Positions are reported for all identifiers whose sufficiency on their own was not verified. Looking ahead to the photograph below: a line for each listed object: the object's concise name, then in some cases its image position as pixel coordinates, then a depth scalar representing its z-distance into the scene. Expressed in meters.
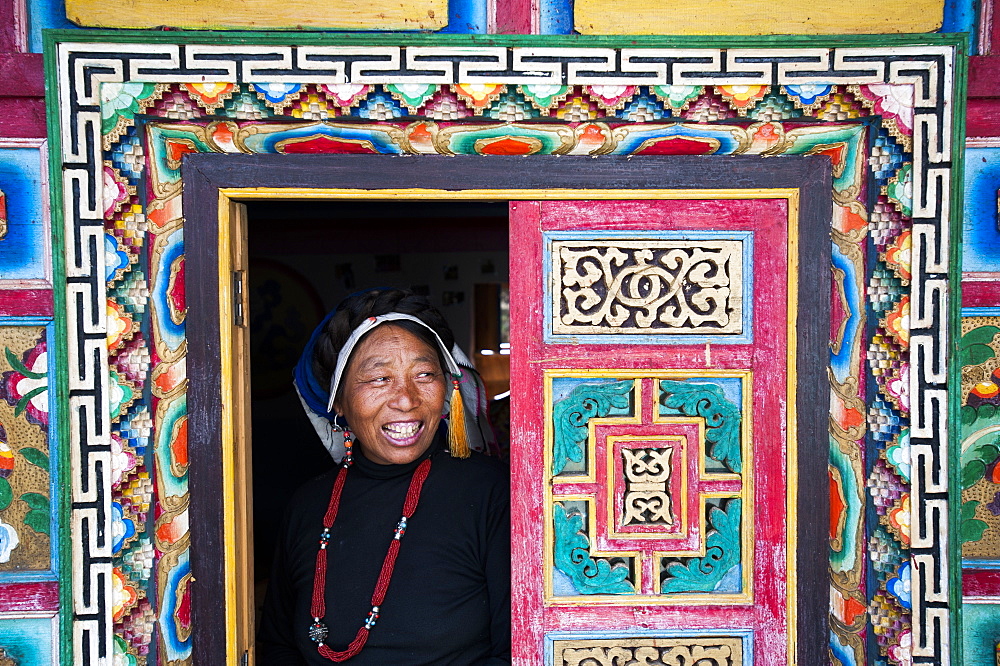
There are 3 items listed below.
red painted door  2.34
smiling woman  2.52
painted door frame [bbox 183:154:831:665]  2.29
